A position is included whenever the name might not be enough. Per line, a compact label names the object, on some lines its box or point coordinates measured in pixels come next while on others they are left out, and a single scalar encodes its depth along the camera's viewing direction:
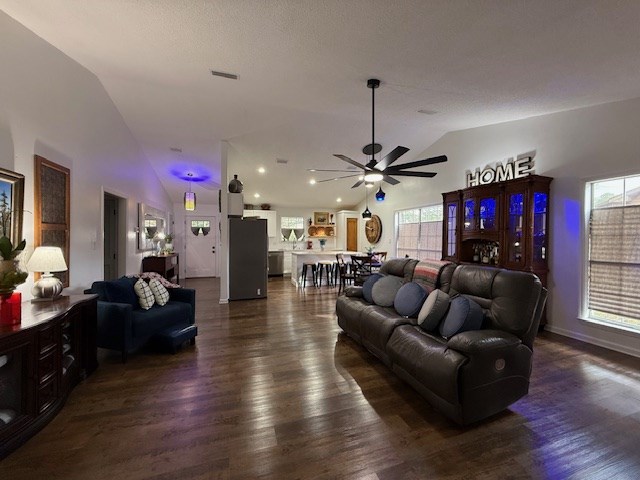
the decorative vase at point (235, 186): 5.85
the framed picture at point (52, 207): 2.77
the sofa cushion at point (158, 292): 3.62
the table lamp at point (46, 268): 2.54
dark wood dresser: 1.83
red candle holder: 1.95
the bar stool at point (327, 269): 7.61
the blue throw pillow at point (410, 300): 3.04
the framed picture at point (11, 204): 2.34
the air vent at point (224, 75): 3.24
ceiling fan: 3.36
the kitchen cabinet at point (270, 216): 9.00
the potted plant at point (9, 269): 1.99
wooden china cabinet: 4.17
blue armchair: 3.01
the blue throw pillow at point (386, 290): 3.44
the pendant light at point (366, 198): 8.82
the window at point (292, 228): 9.66
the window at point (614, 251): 3.40
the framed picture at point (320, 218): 9.82
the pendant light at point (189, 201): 6.74
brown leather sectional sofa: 2.01
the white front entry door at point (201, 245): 9.02
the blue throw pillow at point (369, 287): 3.68
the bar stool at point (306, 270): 7.58
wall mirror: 5.80
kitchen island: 7.73
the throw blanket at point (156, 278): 3.77
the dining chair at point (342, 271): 6.54
